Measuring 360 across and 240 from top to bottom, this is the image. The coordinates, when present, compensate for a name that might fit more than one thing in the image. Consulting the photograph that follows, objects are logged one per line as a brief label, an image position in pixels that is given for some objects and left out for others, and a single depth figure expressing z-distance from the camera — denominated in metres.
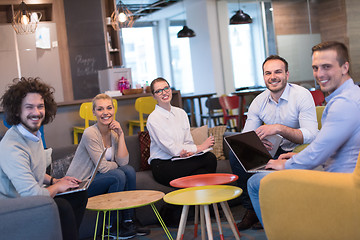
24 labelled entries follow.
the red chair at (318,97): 7.33
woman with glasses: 3.99
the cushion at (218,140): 4.68
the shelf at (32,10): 8.30
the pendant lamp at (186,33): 11.07
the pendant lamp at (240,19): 9.90
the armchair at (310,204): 2.01
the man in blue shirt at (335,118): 2.16
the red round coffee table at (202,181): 3.21
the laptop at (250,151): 2.65
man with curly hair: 2.45
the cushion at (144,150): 4.48
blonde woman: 3.62
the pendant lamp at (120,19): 7.88
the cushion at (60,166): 3.87
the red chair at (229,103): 8.23
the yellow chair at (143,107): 6.30
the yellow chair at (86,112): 5.93
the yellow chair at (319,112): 3.80
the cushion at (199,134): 4.55
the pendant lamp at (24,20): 7.14
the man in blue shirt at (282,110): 3.30
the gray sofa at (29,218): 2.34
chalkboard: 8.48
